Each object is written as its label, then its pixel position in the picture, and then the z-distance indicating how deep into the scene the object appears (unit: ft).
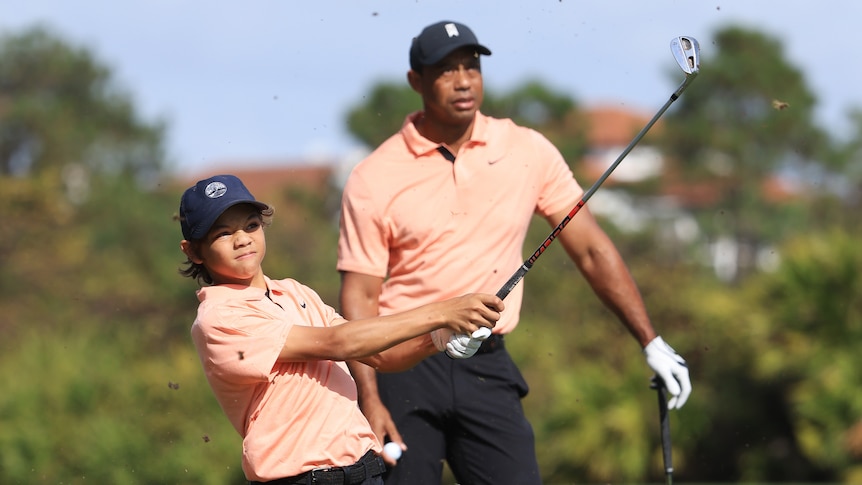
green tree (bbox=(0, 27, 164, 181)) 271.69
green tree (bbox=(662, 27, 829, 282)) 264.11
